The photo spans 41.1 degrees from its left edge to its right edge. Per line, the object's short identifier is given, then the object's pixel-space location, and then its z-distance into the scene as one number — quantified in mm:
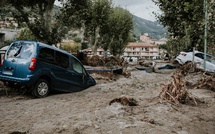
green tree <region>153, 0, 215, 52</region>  25469
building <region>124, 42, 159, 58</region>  138625
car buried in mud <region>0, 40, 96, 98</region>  9609
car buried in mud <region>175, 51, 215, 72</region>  21530
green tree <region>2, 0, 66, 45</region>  19641
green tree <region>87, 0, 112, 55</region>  43875
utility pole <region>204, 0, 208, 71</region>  8767
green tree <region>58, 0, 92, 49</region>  24594
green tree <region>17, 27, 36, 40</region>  59144
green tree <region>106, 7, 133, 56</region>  52156
